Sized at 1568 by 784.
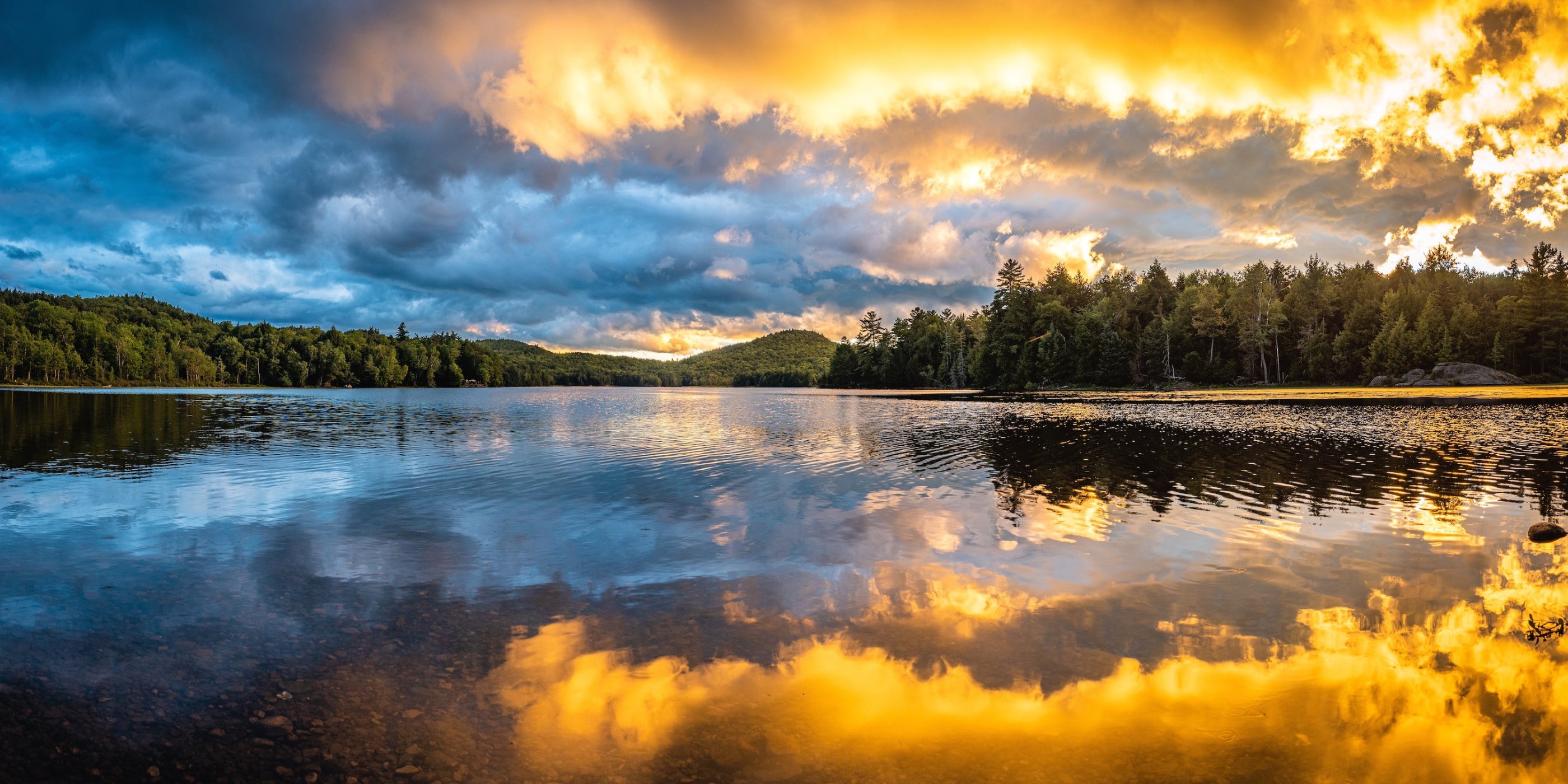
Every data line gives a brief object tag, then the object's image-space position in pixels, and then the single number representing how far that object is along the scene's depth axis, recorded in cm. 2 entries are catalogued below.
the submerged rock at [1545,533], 1384
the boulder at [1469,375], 9106
